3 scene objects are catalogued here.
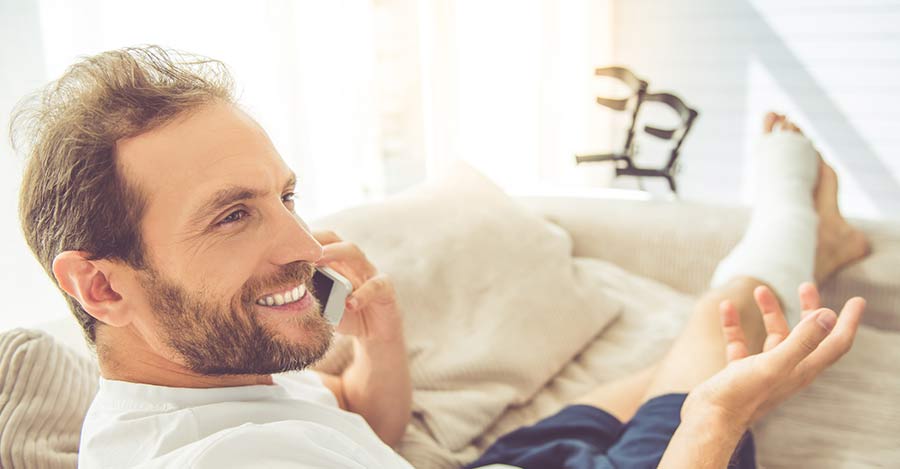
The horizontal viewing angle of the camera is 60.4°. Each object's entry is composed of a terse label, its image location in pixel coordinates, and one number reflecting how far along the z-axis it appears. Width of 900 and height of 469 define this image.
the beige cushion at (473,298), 1.33
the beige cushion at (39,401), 0.86
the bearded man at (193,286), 0.79
